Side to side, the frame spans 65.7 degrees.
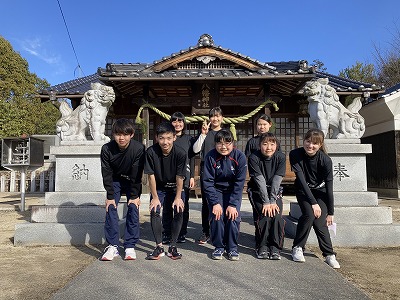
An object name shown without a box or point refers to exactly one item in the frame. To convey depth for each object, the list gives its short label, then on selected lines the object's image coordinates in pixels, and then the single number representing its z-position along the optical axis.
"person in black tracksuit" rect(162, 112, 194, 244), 3.87
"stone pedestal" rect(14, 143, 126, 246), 4.24
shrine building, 9.03
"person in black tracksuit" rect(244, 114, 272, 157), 3.95
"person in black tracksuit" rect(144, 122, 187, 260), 3.41
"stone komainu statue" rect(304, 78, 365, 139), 4.97
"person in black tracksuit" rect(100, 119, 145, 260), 3.45
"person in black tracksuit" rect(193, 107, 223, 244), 4.13
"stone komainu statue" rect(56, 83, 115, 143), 5.18
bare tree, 20.89
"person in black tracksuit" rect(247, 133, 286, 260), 3.42
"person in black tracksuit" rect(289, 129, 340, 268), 3.41
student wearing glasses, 3.34
